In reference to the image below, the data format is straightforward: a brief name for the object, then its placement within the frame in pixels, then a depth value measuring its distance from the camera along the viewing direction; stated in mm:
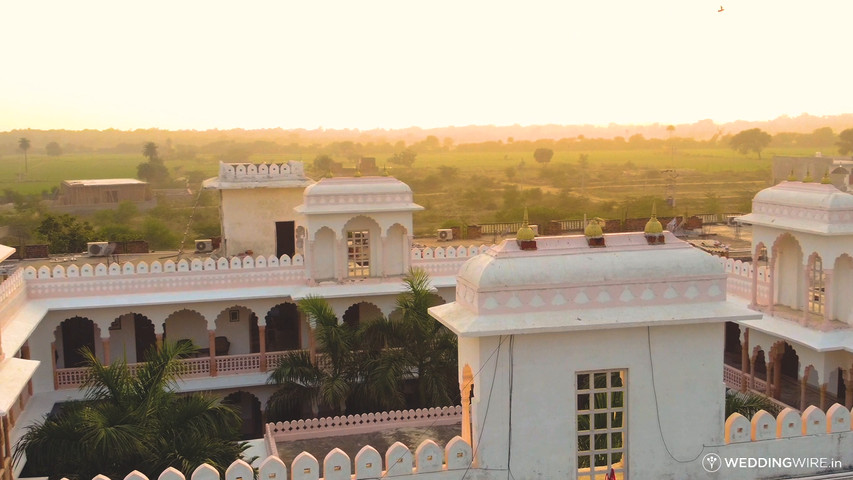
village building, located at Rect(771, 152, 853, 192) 36750
